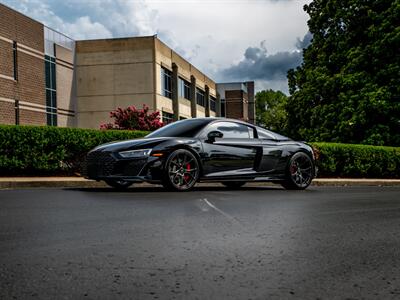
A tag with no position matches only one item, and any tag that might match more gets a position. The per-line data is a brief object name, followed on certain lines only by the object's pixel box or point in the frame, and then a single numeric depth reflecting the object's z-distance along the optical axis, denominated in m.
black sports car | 9.25
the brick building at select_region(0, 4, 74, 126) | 27.75
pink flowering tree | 25.41
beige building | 35.81
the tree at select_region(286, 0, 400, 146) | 23.70
